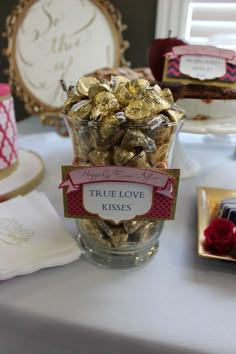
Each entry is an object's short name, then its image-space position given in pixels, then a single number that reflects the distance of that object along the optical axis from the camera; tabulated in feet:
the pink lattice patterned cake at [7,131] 2.28
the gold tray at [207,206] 1.63
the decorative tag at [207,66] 2.25
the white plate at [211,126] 2.13
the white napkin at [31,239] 1.56
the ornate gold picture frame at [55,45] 3.30
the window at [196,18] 3.44
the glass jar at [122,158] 1.39
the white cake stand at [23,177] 2.24
